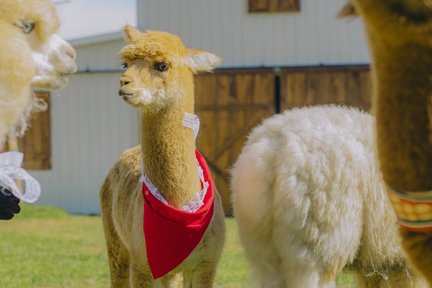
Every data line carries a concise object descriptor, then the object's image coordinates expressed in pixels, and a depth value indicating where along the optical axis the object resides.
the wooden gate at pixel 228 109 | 14.90
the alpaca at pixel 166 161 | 4.93
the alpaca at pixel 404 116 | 2.09
